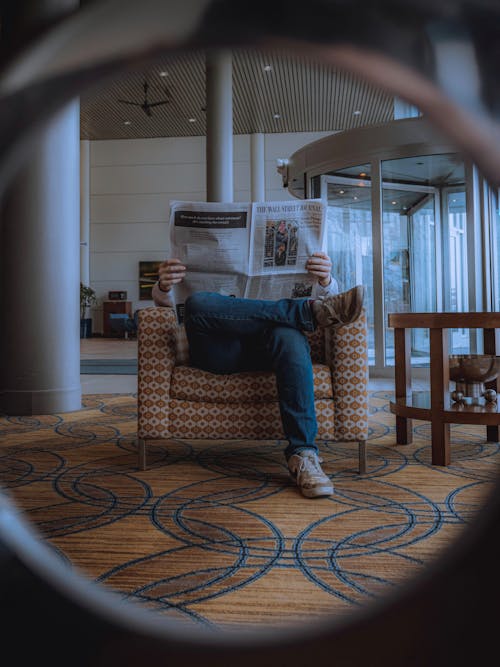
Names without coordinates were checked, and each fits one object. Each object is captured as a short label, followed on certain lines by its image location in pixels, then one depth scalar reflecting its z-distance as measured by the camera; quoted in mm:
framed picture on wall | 9969
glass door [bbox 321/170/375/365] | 4289
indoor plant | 9734
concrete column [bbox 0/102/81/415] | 2453
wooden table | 1545
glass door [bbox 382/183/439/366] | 4219
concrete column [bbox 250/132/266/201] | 9391
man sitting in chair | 1323
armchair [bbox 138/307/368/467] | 1456
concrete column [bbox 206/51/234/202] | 5141
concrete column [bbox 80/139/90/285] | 9750
